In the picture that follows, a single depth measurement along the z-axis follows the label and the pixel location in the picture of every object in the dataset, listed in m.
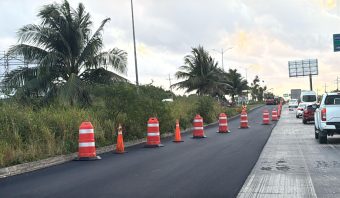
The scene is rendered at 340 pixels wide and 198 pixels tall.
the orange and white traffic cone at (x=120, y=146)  16.95
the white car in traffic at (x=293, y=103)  69.99
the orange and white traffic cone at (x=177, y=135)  21.30
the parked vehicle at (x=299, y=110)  44.52
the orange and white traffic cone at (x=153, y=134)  18.92
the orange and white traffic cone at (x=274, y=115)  41.23
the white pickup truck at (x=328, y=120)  18.30
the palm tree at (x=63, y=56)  25.64
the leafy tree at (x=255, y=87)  134.88
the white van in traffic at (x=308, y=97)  44.44
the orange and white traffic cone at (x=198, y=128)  23.38
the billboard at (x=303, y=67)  90.50
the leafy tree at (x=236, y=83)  85.91
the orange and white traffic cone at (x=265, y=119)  34.88
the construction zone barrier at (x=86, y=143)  14.71
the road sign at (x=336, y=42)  39.95
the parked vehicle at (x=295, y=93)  94.59
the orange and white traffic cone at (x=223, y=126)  26.81
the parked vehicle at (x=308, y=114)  34.03
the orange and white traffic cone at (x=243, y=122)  30.66
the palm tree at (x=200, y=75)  54.31
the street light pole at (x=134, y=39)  30.16
